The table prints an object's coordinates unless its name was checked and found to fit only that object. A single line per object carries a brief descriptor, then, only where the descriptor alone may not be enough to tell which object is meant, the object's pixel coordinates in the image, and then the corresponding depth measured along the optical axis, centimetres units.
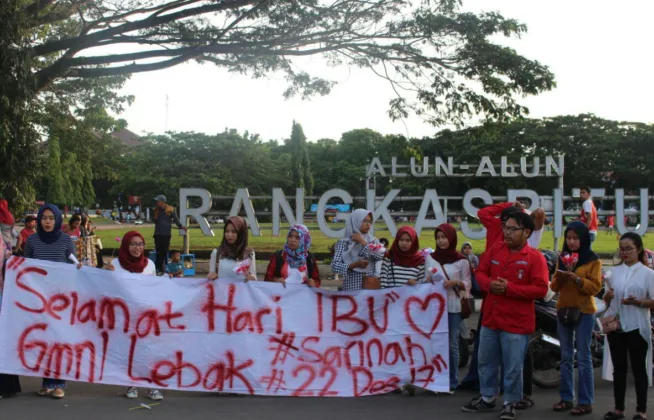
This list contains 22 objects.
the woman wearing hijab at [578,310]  532
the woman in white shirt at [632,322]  512
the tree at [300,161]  6600
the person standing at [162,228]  1328
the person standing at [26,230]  1131
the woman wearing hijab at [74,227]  1273
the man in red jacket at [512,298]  501
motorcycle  638
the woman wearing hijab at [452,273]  591
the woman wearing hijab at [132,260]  588
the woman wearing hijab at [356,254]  617
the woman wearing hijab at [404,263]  591
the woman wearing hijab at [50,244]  582
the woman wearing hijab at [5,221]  997
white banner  579
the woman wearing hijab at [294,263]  617
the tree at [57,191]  6208
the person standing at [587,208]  1254
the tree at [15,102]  1000
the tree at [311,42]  1264
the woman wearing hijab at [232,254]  598
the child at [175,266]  1304
